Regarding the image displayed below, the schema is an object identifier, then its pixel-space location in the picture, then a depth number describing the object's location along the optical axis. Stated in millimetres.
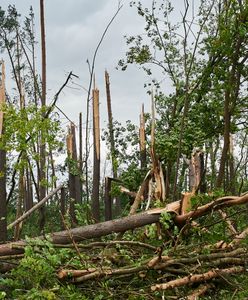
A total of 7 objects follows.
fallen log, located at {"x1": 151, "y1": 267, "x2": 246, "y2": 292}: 4661
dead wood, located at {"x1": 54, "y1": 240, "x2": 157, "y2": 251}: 5402
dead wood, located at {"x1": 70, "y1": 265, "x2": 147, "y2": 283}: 4899
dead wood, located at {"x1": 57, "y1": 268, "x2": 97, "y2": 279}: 4930
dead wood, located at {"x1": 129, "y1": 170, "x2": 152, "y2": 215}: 7168
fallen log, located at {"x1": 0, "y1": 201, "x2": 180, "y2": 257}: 5723
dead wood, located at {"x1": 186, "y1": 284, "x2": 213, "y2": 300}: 4796
